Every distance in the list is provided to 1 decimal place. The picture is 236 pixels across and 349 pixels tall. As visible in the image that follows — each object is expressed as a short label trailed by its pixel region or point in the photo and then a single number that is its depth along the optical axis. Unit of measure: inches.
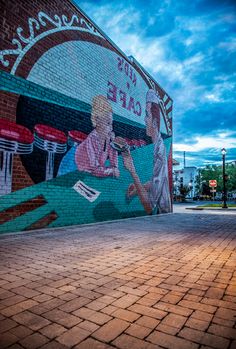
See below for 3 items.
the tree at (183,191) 1595.2
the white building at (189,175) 3570.4
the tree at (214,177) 2262.6
